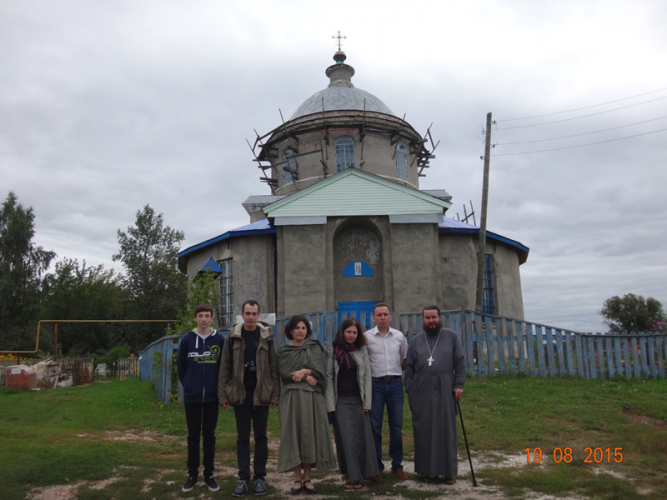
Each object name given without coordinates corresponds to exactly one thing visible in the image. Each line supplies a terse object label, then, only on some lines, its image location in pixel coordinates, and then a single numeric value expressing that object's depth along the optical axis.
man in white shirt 5.64
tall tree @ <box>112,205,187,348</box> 35.69
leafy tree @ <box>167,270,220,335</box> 11.36
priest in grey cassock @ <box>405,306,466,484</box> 5.41
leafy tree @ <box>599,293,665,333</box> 30.25
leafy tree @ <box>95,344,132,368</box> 23.16
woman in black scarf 5.26
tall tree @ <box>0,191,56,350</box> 33.34
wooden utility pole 15.50
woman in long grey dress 5.12
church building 15.36
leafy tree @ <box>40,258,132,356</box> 32.19
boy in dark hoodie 5.28
